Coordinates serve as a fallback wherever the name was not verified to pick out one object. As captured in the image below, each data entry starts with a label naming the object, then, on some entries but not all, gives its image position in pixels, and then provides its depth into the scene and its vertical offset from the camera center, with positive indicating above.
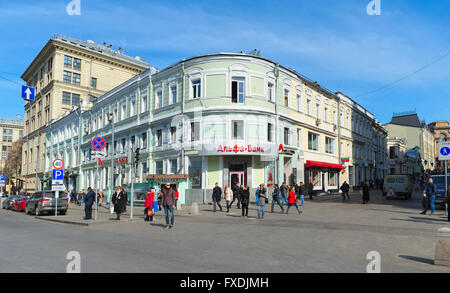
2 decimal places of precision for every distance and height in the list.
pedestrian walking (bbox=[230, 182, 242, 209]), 22.64 -1.36
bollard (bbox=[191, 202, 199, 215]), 20.75 -2.20
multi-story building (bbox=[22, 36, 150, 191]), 59.06 +17.34
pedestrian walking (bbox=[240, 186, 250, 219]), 18.09 -1.31
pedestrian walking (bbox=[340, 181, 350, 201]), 29.76 -1.33
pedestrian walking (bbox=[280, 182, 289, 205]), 23.72 -1.28
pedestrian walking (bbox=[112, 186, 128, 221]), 18.25 -1.52
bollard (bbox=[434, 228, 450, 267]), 7.73 -1.70
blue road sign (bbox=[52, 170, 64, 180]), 19.97 -0.14
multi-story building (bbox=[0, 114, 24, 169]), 110.64 +12.81
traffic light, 20.52 +0.93
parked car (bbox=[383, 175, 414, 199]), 30.34 -1.09
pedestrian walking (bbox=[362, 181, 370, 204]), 25.64 -1.44
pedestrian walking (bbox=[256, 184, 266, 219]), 18.02 -1.34
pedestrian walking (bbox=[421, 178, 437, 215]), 18.06 -1.12
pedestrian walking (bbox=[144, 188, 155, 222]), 18.05 -1.71
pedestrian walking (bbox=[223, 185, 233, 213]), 21.31 -1.33
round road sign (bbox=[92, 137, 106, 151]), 18.73 +1.61
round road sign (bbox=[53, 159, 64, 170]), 19.72 +0.49
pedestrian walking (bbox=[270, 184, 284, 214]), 20.39 -1.26
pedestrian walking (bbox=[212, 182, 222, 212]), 21.59 -1.35
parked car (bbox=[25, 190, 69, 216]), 23.14 -2.10
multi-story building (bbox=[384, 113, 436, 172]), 83.12 +10.58
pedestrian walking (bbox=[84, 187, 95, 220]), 18.83 -1.66
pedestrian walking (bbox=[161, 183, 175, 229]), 14.89 -1.19
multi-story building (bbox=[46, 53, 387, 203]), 27.03 +4.18
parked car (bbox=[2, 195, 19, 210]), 32.30 -2.85
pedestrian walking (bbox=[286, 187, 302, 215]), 19.12 -1.46
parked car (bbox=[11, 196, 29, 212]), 29.74 -2.79
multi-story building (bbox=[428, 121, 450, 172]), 104.40 +13.08
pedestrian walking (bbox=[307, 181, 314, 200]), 30.06 -1.42
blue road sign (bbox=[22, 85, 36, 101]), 21.16 +4.98
